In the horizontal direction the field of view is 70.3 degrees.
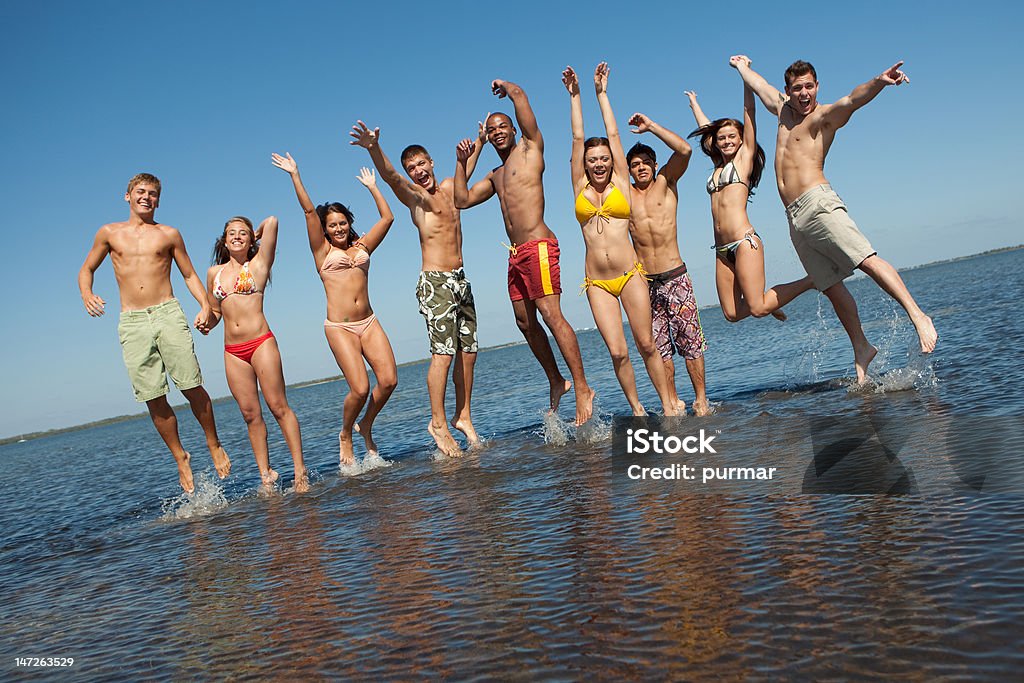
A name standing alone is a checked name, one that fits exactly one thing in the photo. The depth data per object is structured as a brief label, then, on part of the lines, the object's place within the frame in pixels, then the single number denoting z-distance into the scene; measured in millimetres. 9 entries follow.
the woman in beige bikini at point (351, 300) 7609
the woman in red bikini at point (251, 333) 7180
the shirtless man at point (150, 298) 7312
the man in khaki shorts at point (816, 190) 6492
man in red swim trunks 7207
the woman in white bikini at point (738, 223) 7250
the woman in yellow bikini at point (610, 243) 7000
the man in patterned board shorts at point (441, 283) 7605
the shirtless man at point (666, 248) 7480
